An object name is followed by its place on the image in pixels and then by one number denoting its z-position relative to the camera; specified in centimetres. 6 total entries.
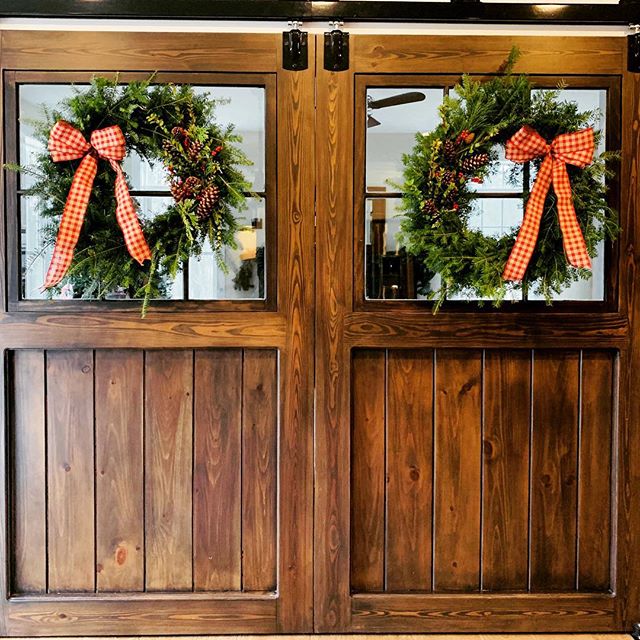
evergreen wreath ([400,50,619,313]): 246
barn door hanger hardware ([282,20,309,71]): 255
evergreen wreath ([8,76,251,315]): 243
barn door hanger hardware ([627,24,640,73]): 258
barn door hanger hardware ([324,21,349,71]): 255
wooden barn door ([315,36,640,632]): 259
